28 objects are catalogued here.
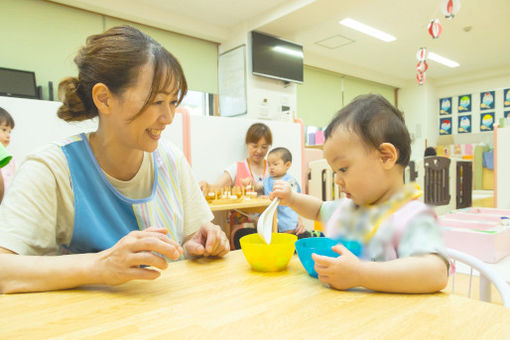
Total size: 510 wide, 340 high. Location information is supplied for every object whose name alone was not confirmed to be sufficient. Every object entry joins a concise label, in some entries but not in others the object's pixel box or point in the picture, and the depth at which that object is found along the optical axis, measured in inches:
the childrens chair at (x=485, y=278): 23.4
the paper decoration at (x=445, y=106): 341.2
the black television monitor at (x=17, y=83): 133.3
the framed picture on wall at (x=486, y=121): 316.8
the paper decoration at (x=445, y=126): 342.0
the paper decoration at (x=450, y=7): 89.2
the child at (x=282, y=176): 105.7
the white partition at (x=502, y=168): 151.6
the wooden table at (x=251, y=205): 88.8
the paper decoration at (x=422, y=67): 120.6
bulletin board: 194.1
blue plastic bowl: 25.8
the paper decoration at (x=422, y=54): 129.3
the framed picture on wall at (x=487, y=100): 316.2
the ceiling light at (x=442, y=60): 267.6
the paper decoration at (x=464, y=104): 330.6
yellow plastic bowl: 27.1
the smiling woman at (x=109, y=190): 24.1
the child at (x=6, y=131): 70.4
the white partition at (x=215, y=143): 110.0
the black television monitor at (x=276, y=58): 190.4
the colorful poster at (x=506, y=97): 306.8
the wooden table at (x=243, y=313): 17.3
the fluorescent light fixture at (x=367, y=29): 200.4
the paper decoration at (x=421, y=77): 122.0
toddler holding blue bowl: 22.4
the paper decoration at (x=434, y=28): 102.1
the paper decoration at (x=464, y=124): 331.9
